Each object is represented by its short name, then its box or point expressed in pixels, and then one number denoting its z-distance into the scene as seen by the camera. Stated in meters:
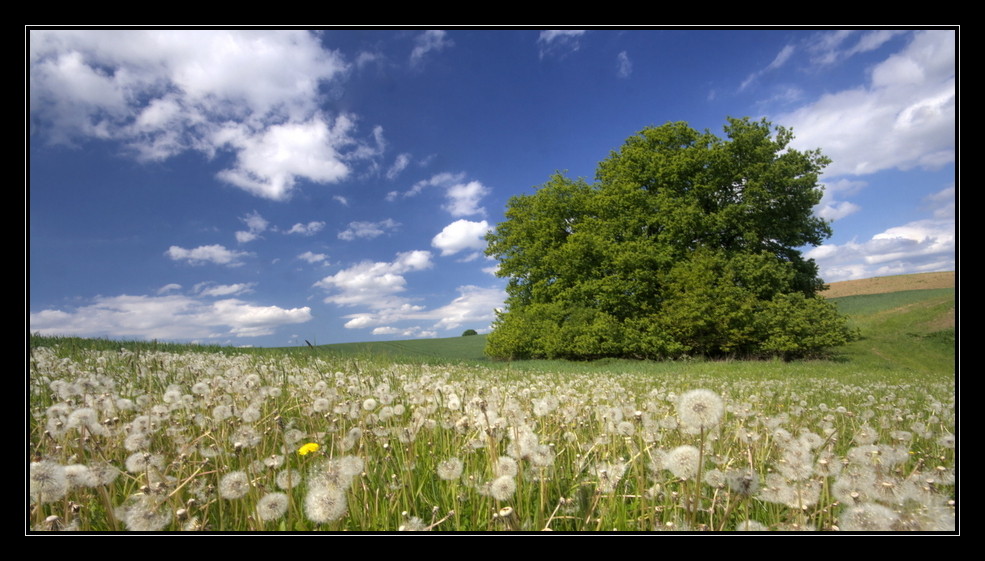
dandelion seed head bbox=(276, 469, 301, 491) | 0.70
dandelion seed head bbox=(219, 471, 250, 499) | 0.66
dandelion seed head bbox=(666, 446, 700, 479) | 0.63
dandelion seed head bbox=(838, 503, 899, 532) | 0.55
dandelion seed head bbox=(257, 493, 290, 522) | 0.61
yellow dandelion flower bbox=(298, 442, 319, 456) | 0.90
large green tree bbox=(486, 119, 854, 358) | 16.71
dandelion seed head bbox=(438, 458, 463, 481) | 0.72
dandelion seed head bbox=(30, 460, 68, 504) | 0.59
